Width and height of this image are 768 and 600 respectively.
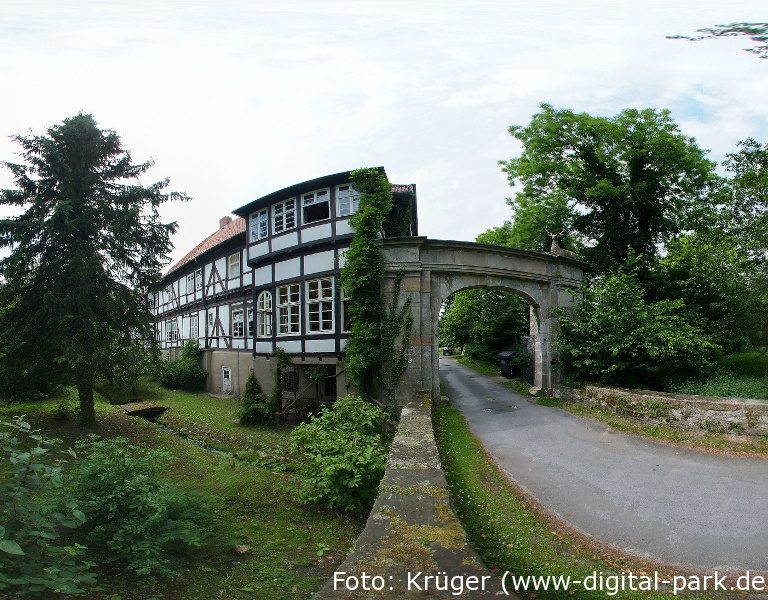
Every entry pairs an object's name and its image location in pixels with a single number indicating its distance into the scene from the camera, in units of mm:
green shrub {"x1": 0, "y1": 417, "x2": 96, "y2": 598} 3379
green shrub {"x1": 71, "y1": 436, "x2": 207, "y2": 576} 5211
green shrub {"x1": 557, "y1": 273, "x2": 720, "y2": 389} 12953
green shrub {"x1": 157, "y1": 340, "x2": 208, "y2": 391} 24875
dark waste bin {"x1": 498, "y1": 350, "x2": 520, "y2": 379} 23078
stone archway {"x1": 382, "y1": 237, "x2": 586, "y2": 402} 14242
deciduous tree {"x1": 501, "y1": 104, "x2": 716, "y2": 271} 19688
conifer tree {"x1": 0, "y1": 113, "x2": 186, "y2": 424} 12094
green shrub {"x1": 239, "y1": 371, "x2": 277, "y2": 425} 17125
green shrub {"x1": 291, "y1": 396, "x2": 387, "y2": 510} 7316
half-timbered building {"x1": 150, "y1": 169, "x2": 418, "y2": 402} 16094
